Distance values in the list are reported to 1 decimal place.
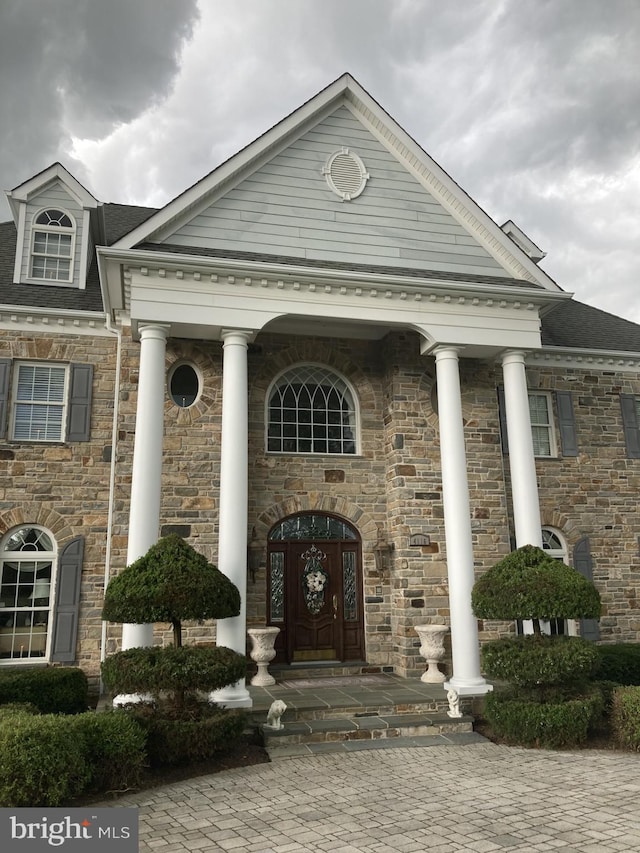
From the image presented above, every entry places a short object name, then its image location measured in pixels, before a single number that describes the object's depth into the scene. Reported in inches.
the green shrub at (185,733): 289.3
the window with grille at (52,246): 505.7
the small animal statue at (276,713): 331.3
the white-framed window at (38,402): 464.4
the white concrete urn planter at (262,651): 422.0
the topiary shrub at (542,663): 326.3
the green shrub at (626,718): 320.2
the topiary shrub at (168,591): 299.9
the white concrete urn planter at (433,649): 432.5
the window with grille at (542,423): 555.5
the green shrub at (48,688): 355.6
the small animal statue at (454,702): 363.9
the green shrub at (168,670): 290.4
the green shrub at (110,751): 254.8
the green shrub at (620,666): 414.3
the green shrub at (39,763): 220.7
